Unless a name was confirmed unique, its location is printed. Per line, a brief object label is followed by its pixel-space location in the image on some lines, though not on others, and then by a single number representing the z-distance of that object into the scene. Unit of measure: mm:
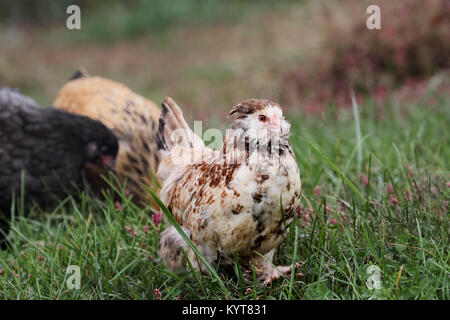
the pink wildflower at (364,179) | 2833
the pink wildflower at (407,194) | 2548
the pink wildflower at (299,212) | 2279
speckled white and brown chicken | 1860
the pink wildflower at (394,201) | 2444
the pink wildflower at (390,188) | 2727
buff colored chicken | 3584
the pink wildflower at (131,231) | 2682
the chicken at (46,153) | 3422
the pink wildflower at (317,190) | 2918
